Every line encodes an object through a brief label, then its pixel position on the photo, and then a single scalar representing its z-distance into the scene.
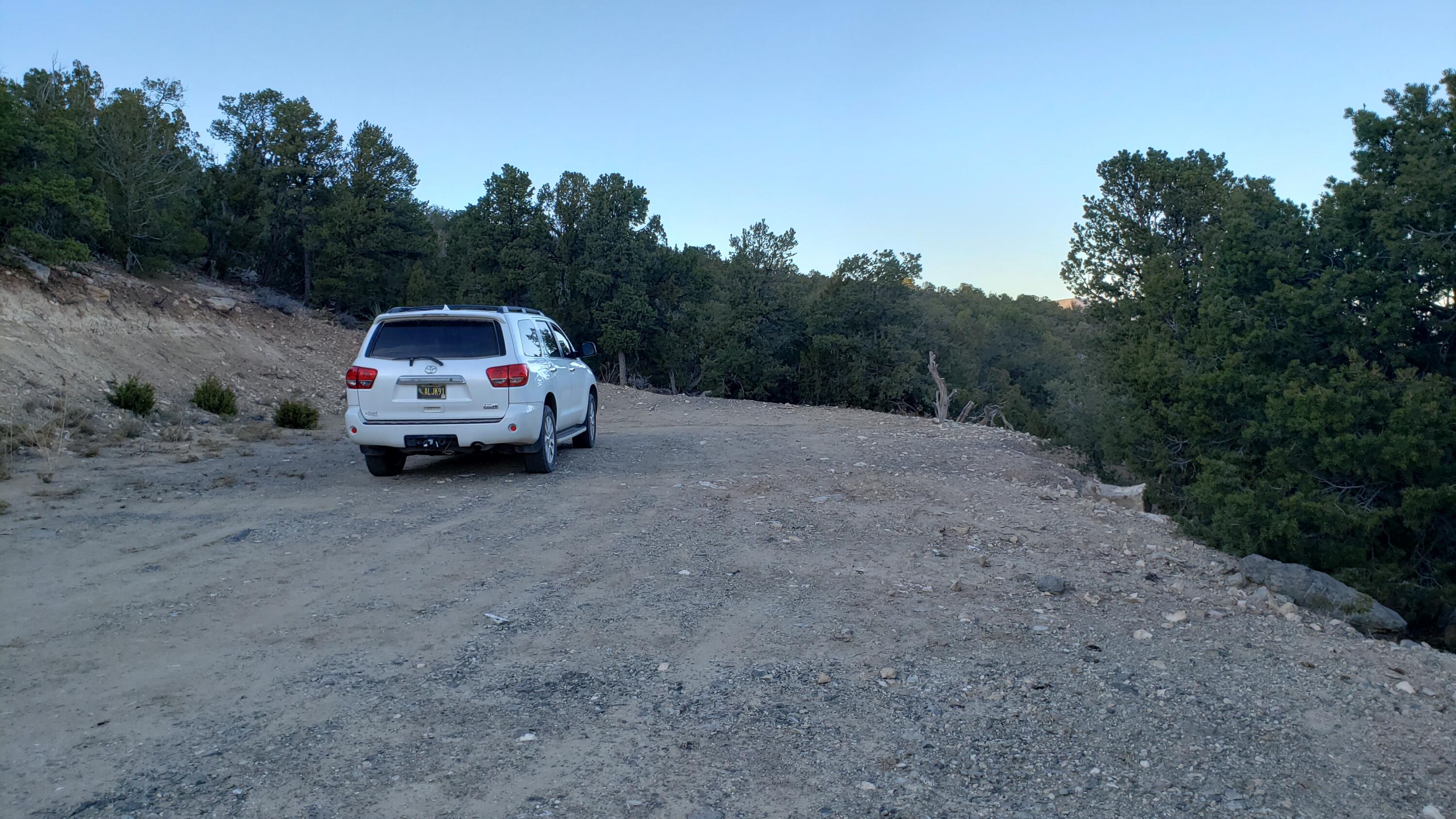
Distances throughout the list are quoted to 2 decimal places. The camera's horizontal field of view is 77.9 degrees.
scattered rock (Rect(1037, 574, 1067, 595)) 6.25
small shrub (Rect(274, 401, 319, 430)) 15.85
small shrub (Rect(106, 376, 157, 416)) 14.66
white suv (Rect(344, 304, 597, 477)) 9.80
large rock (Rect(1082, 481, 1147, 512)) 10.99
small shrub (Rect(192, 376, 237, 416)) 16.41
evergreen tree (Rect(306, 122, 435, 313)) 29.67
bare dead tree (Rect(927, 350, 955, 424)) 25.98
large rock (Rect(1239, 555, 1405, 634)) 6.48
